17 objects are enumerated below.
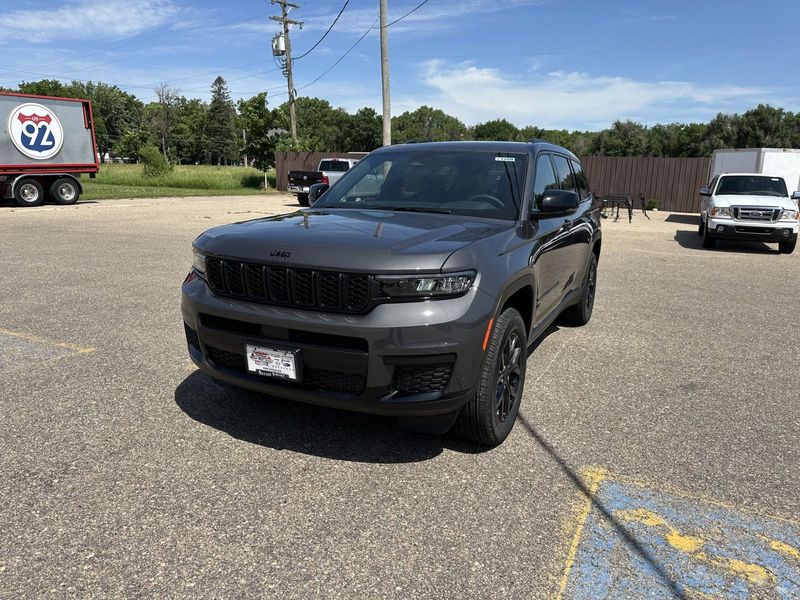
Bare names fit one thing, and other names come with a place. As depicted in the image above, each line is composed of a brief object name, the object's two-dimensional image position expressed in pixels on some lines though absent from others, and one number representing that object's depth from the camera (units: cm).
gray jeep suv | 277
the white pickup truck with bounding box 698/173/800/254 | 1209
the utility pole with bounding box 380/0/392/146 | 1903
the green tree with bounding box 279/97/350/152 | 11678
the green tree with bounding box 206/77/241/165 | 11169
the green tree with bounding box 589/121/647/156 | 7696
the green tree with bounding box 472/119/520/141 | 12611
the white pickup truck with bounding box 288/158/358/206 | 2248
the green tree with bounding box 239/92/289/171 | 3519
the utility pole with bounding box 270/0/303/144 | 3641
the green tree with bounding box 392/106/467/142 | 14238
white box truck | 1922
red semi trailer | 1872
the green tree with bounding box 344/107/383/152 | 10494
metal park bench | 1963
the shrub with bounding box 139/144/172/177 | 3589
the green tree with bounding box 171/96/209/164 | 10517
